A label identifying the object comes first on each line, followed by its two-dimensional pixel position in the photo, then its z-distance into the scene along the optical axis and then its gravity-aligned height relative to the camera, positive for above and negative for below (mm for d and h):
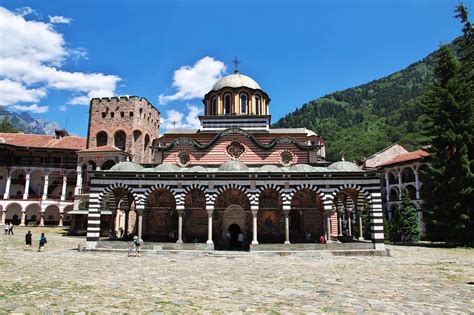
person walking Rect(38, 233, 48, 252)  20706 -1402
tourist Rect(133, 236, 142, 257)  18953 -1460
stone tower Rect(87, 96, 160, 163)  44594 +11673
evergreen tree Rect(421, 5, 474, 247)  24594 +4887
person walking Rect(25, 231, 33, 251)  21472 -1394
